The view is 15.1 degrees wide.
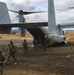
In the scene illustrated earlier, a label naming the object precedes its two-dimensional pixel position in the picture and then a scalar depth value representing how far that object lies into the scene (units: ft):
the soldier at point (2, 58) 42.83
